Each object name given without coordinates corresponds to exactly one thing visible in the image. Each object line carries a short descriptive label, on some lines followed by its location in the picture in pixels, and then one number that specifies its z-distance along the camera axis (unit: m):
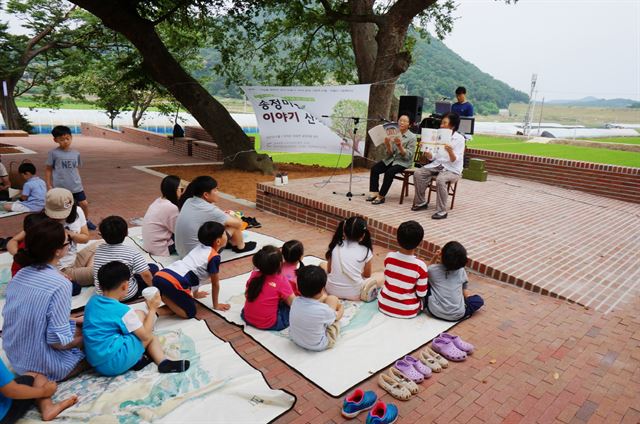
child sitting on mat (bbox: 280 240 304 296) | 3.41
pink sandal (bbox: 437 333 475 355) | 3.09
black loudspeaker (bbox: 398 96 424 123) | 9.41
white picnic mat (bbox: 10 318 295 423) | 2.34
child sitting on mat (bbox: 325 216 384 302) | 3.71
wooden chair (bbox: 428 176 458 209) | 6.30
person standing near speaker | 8.86
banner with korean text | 7.23
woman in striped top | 2.26
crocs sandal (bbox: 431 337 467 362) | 3.00
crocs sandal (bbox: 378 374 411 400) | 2.57
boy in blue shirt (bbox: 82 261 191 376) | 2.52
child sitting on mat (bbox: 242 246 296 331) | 3.22
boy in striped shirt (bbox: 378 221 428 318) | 3.39
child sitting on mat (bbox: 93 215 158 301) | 3.30
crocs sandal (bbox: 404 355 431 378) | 2.80
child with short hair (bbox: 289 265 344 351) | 2.88
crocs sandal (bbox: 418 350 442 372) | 2.88
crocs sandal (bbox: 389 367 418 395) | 2.63
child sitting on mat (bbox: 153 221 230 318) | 3.29
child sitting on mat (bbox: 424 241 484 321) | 3.50
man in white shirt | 5.93
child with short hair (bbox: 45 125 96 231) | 5.51
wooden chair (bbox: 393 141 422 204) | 6.52
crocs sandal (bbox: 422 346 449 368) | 2.93
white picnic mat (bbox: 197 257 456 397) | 2.78
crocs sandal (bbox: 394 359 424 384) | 2.73
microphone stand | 6.67
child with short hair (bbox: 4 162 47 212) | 5.84
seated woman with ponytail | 4.15
